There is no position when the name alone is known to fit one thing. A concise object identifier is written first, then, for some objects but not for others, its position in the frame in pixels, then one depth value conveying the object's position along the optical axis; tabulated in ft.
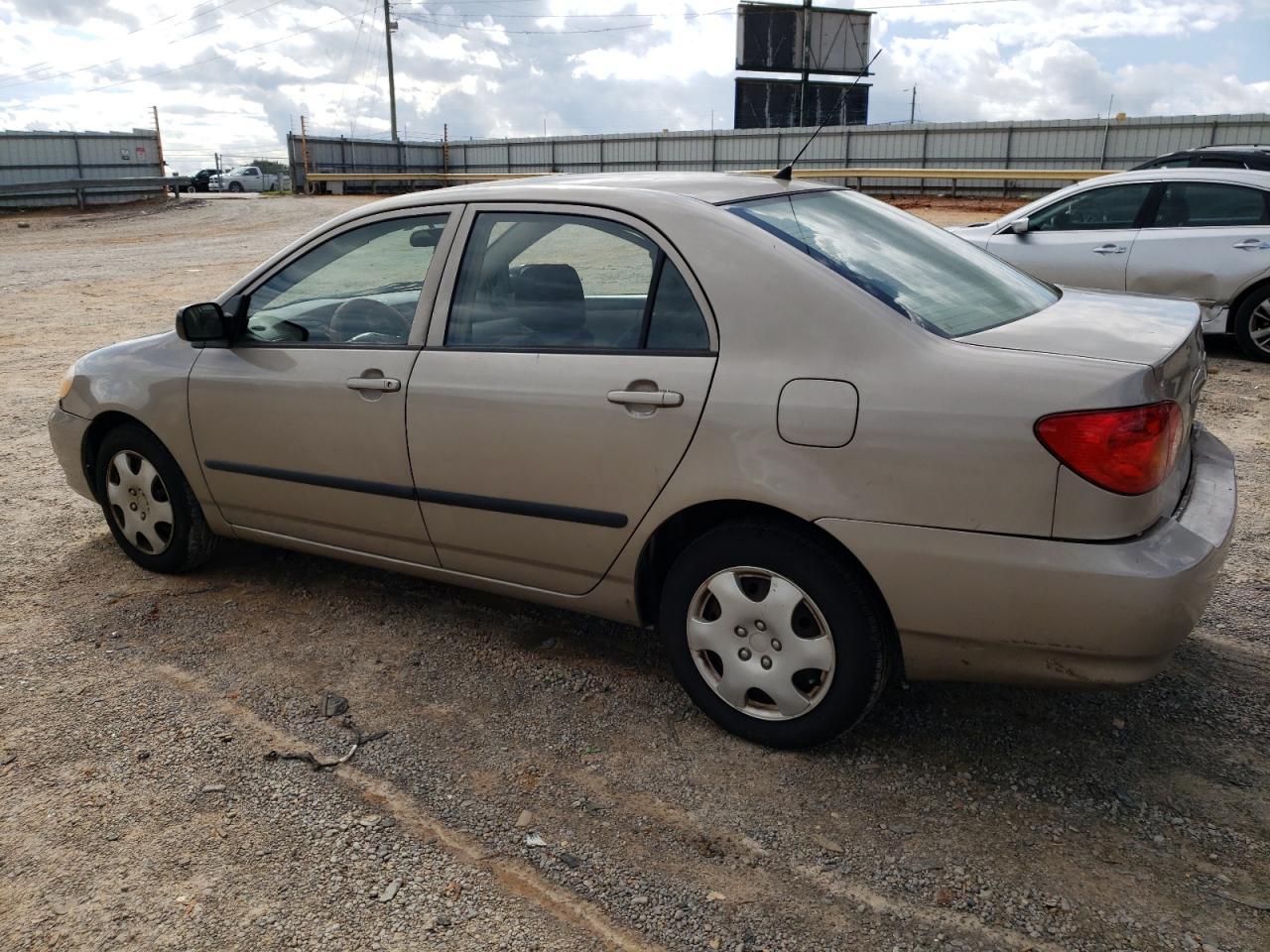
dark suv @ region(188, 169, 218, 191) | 169.58
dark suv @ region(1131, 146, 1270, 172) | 42.80
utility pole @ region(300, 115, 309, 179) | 133.59
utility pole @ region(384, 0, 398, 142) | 169.18
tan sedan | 8.53
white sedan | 27.89
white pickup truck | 169.48
